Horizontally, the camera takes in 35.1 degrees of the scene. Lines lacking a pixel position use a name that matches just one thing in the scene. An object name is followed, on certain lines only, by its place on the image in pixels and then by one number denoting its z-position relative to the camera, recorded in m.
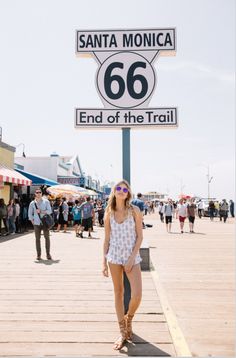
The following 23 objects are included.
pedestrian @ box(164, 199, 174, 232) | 18.09
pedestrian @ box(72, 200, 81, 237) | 15.94
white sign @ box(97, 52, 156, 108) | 4.47
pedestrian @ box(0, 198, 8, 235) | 15.06
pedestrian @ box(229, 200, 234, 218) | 33.69
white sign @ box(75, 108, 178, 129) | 4.47
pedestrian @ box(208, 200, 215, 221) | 29.56
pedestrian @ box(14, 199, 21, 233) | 17.02
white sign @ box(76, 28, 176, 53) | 4.57
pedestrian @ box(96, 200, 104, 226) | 21.84
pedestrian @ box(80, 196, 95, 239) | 14.52
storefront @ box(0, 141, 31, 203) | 16.88
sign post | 4.47
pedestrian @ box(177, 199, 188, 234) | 17.86
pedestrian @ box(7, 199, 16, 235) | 15.60
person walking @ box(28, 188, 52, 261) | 9.34
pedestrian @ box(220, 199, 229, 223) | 26.20
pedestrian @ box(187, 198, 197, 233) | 17.91
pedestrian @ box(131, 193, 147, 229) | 10.26
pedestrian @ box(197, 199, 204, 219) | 34.03
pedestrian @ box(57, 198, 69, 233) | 18.09
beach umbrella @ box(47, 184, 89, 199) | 20.56
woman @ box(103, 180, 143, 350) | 3.80
